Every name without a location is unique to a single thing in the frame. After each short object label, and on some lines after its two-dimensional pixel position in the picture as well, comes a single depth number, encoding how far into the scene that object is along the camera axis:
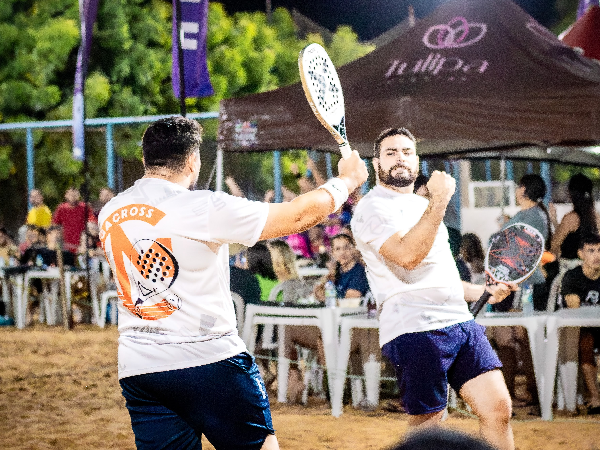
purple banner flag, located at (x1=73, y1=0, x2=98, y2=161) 21.52
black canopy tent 12.96
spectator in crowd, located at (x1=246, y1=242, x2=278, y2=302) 15.00
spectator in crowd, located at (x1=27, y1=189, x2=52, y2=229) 26.91
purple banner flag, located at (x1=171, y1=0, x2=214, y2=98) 17.86
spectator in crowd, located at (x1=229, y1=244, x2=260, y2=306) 14.08
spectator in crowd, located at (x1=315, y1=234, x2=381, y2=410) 13.03
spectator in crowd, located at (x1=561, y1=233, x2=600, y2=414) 12.69
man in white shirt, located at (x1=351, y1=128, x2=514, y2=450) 6.90
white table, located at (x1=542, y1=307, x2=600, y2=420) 12.28
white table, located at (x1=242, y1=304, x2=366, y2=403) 13.00
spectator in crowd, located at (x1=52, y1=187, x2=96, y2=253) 25.80
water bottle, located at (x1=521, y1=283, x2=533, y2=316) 12.57
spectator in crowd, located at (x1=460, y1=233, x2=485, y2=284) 14.89
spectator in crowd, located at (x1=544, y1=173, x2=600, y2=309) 15.25
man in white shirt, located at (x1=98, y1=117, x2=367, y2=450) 5.40
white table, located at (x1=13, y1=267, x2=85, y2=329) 24.11
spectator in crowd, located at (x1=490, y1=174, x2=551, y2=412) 12.88
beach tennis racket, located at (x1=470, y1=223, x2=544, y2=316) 8.60
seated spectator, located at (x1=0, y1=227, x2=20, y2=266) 25.53
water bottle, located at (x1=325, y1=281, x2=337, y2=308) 13.14
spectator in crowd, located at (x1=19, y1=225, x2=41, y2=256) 25.12
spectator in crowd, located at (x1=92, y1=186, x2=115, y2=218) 24.43
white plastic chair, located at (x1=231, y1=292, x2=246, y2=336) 13.88
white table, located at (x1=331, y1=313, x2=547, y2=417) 12.31
